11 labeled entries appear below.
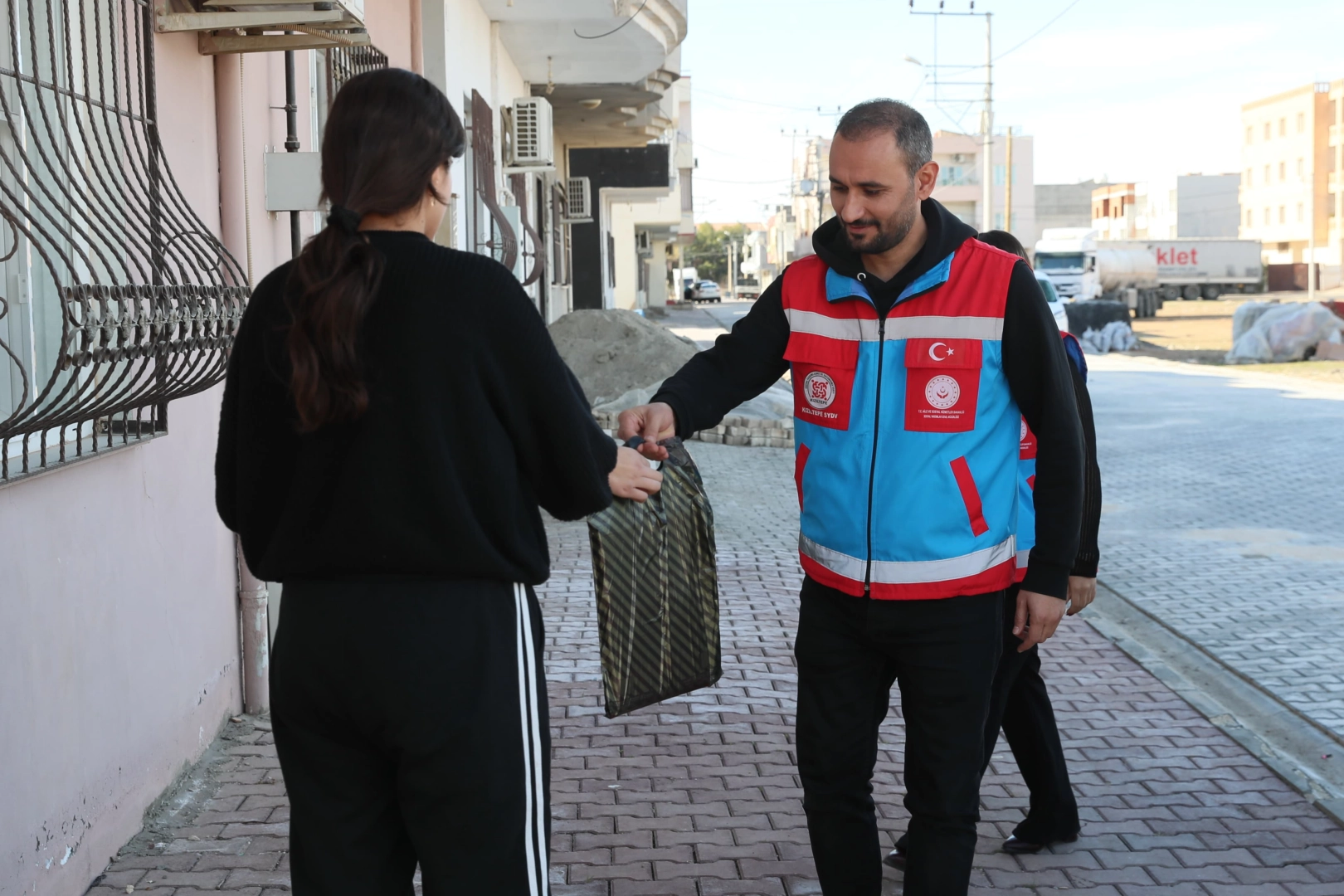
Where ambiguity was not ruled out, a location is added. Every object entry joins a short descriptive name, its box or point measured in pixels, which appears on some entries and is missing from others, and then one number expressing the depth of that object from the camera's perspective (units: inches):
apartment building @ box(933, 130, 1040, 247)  3823.8
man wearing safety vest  123.6
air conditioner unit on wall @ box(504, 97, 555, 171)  536.4
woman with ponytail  84.4
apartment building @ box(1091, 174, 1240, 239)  3892.7
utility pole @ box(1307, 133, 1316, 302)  3169.3
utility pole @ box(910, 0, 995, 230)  1619.1
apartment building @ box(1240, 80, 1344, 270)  3157.0
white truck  1935.3
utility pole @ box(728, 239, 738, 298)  5339.6
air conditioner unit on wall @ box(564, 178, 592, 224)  983.6
